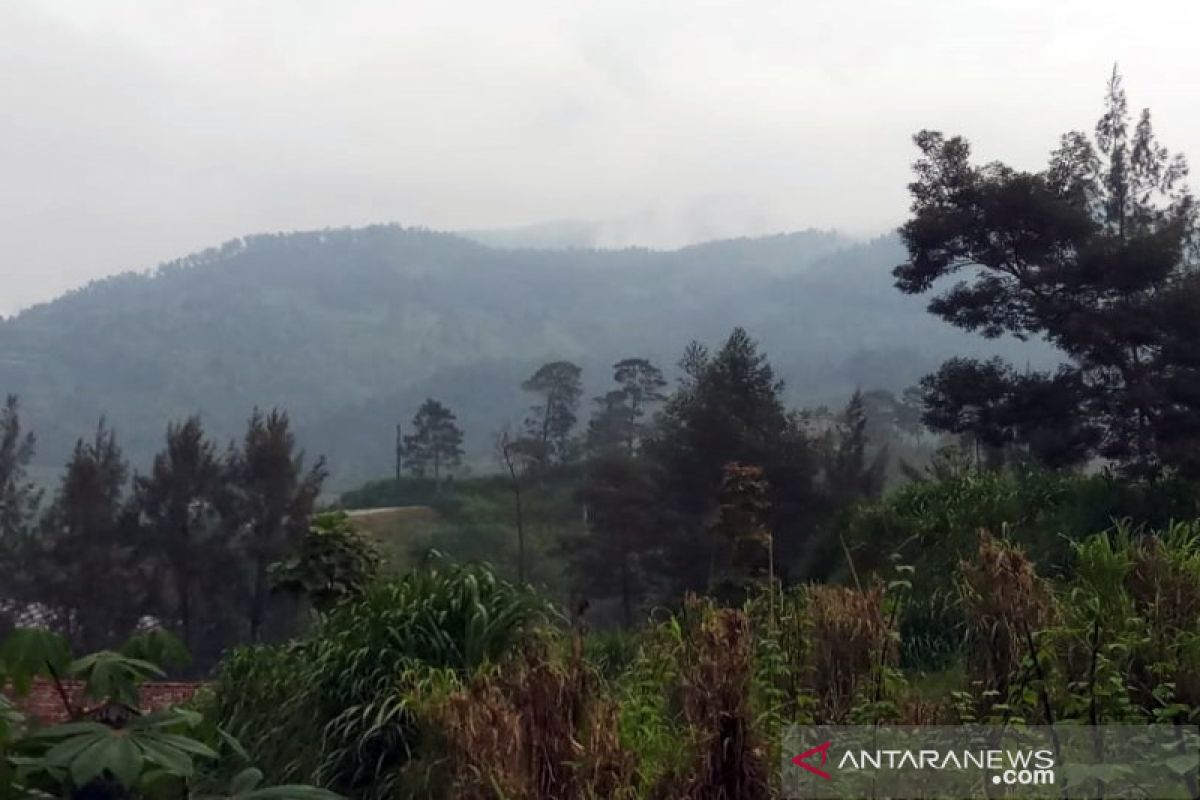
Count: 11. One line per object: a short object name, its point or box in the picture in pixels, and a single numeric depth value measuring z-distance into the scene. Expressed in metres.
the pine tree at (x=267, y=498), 27.91
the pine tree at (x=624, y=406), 49.34
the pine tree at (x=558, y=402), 52.84
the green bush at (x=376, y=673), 5.70
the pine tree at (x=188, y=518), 27.62
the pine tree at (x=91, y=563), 26.33
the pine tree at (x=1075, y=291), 12.58
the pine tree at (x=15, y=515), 26.34
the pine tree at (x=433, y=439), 52.34
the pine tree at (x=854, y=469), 25.62
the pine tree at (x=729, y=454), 21.48
